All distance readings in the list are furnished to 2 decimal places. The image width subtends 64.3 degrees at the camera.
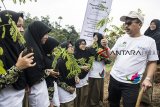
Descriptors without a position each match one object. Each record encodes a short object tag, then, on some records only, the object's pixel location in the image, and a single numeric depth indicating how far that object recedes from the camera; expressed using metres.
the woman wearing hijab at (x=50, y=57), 1.83
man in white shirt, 1.73
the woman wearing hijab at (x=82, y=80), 2.72
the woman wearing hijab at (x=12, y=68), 1.26
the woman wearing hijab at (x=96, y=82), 3.01
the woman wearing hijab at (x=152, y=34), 2.88
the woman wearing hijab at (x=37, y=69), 1.55
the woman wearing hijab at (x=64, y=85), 2.16
